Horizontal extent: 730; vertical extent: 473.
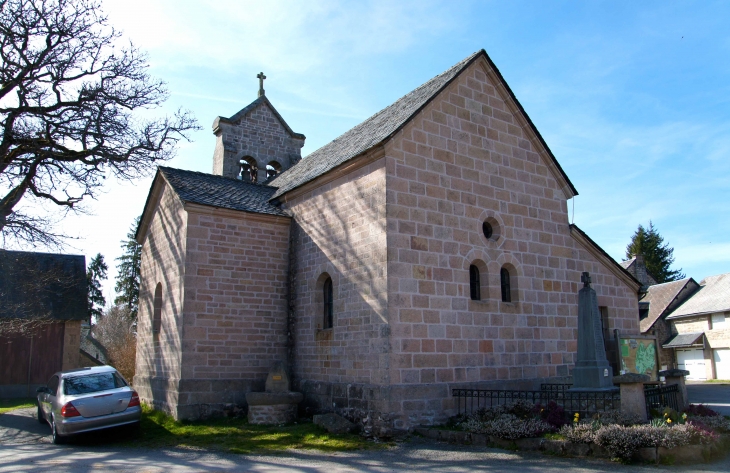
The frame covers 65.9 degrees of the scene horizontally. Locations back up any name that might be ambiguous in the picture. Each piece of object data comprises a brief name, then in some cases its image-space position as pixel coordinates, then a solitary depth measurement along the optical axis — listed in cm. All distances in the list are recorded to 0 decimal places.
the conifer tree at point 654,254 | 5241
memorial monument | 1139
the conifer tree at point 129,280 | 4066
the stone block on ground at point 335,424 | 1173
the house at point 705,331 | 3400
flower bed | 867
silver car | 1173
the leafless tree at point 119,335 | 2392
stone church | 1227
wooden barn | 2248
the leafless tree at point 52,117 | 1494
